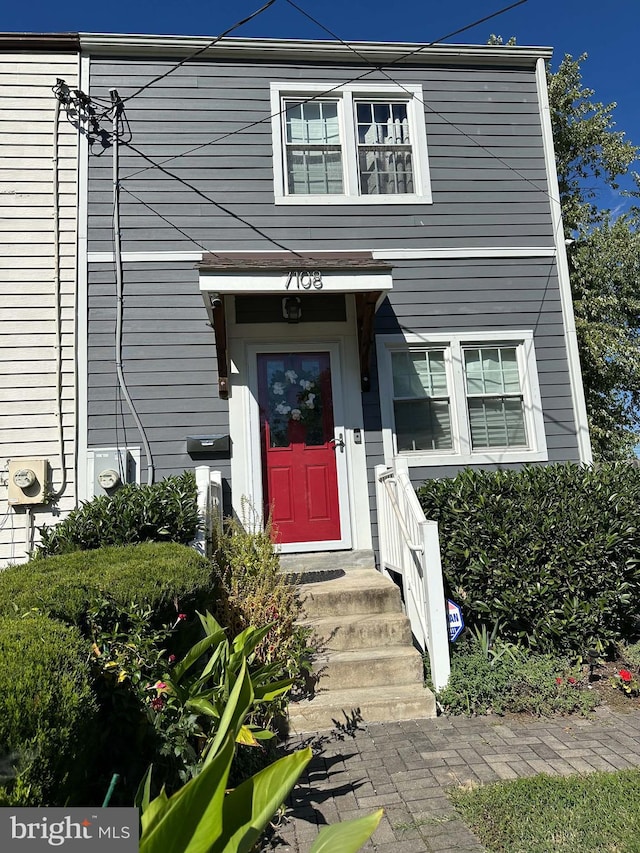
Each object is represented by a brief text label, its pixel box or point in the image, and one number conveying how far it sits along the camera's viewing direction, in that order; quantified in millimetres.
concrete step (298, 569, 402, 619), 4379
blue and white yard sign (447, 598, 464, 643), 4137
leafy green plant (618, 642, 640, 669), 4141
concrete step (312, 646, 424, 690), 3773
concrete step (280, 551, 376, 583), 5375
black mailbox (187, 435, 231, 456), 5543
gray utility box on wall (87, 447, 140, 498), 5297
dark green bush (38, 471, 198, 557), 4254
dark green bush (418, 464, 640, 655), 4168
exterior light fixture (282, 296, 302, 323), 5660
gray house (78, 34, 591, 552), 5676
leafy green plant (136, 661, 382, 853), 1348
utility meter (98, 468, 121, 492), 5262
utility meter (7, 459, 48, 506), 5289
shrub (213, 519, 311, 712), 3590
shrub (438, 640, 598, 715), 3633
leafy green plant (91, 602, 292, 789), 2379
